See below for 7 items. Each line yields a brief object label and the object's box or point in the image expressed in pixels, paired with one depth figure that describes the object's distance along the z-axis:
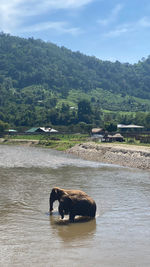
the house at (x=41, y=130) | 163.04
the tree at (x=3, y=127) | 162.00
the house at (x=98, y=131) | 151.25
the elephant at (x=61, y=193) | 24.59
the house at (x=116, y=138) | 105.41
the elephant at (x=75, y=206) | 23.84
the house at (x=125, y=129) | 169.12
